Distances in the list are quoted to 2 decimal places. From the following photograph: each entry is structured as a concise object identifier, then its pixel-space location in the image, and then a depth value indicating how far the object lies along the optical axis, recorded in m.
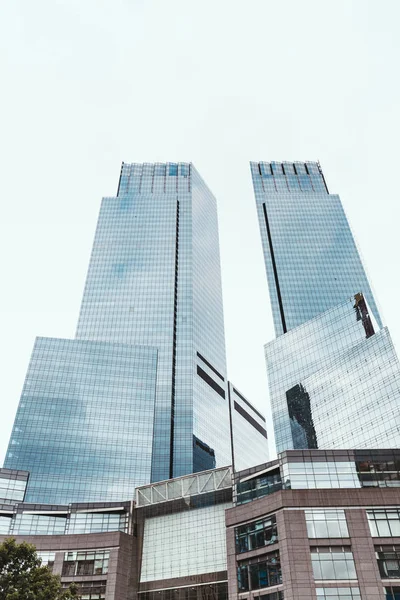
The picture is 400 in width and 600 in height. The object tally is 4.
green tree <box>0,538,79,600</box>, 45.06
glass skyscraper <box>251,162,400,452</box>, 128.00
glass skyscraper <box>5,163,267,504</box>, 141.25
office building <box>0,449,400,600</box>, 57.12
